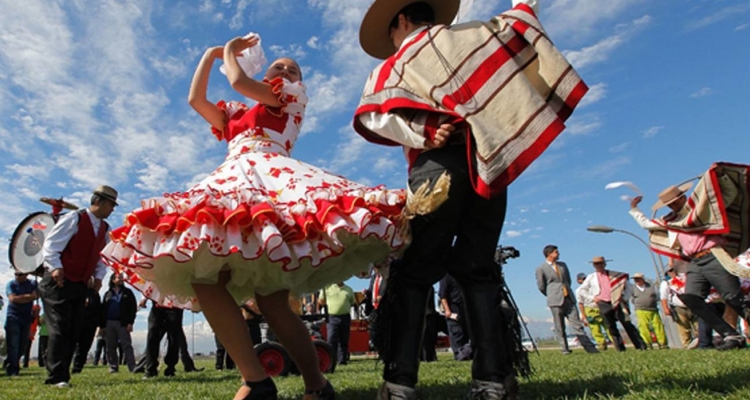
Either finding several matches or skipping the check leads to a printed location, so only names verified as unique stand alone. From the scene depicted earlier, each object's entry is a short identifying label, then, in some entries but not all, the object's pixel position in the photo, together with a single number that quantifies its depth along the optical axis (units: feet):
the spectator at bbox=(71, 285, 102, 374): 28.84
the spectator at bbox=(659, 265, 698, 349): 36.24
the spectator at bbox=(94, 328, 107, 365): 52.65
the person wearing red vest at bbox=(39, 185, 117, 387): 17.85
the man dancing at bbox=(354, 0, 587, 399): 7.32
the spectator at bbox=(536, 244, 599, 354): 34.06
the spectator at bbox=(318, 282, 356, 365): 32.17
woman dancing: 7.02
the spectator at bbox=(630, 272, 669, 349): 42.60
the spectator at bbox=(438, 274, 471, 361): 29.76
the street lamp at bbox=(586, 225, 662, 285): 77.71
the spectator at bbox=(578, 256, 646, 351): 36.78
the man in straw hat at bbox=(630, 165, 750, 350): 15.85
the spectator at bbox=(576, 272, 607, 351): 40.91
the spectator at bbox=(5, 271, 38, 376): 28.45
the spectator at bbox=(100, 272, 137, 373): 33.86
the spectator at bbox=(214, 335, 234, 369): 29.13
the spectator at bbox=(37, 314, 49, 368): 46.96
